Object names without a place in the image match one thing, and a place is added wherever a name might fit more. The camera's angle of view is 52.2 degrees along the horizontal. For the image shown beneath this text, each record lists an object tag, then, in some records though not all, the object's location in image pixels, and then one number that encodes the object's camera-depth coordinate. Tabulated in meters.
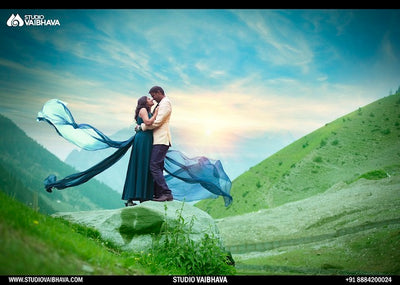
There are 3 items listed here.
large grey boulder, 8.92
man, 9.85
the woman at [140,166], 10.05
